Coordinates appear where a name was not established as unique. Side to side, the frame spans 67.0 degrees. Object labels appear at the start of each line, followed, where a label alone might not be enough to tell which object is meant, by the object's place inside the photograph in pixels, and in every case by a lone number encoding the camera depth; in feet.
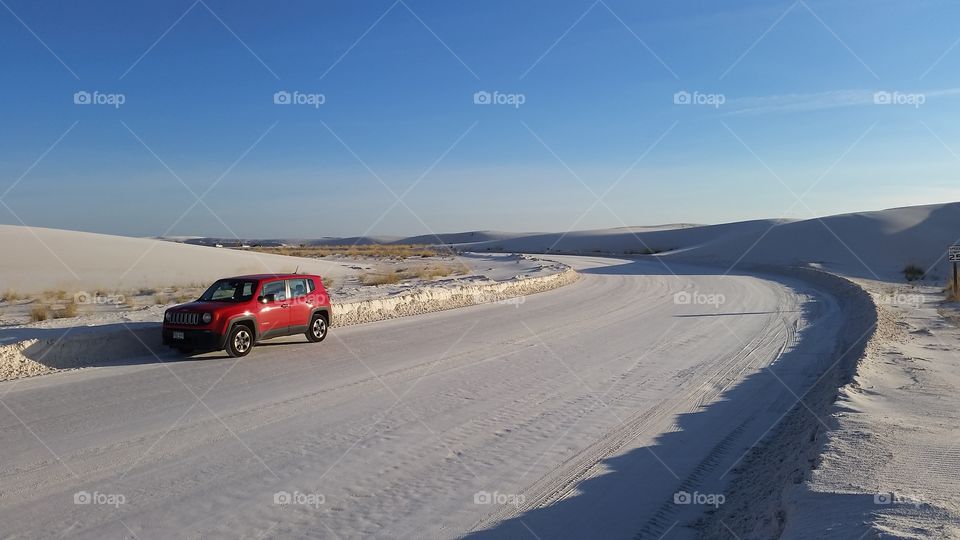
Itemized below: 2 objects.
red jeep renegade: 45.32
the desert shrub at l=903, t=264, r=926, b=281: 152.68
